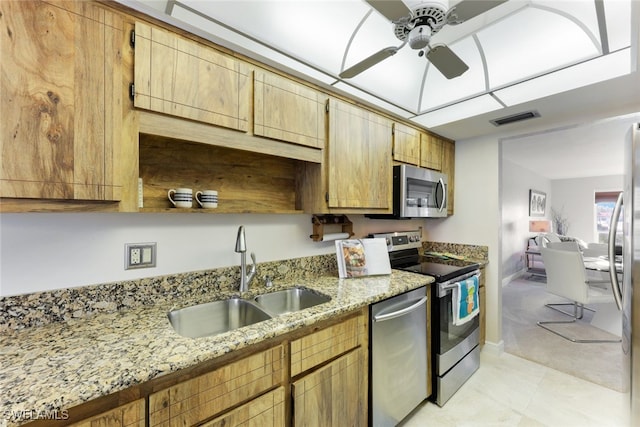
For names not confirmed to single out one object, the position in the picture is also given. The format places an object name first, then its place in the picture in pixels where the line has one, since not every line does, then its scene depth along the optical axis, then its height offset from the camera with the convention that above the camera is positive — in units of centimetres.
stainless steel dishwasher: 153 -90
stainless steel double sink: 132 -54
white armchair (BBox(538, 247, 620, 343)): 291 -79
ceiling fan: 100 +80
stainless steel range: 191 -94
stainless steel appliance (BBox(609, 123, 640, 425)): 124 -26
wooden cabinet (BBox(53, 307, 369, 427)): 81 -66
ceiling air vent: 210 +82
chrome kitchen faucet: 151 -29
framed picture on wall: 566 +29
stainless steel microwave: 218 +20
